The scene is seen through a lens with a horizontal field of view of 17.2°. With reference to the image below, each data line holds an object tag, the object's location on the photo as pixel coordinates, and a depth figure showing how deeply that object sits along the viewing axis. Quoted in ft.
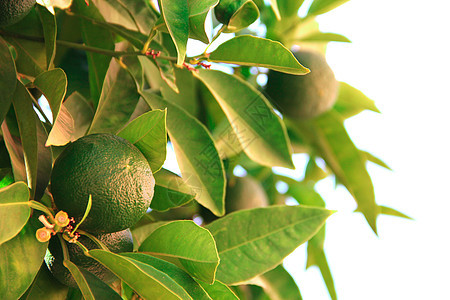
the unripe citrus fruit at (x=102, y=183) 2.84
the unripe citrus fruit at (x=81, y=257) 2.88
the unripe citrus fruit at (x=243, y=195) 3.72
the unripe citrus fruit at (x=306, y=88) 3.61
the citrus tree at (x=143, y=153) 2.83
